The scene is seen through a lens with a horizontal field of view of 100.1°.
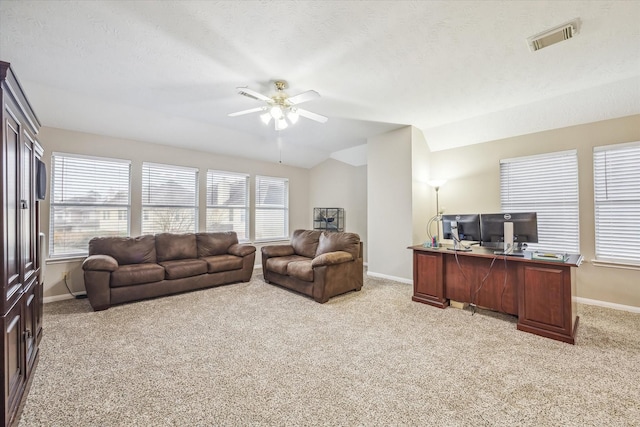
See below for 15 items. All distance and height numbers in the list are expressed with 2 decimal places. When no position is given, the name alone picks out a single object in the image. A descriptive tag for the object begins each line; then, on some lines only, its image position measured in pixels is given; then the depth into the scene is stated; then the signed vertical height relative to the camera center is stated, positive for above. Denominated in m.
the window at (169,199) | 4.84 +0.33
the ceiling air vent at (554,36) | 2.22 +1.55
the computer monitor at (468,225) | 3.41 -0.14
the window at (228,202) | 5.62 +0.29
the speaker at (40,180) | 2.46 +0.34
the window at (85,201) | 3.99 +0.24
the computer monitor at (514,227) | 3.04 -0.15
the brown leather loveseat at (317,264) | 3.81 -0.76
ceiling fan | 2.88 +1.29
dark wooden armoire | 1.52 -0.18
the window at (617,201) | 3.45 +0.16
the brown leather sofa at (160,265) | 3.48 -0.74
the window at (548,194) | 3.89 +0.32
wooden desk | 2.65 -0.84
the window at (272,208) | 6.39 +0.18
